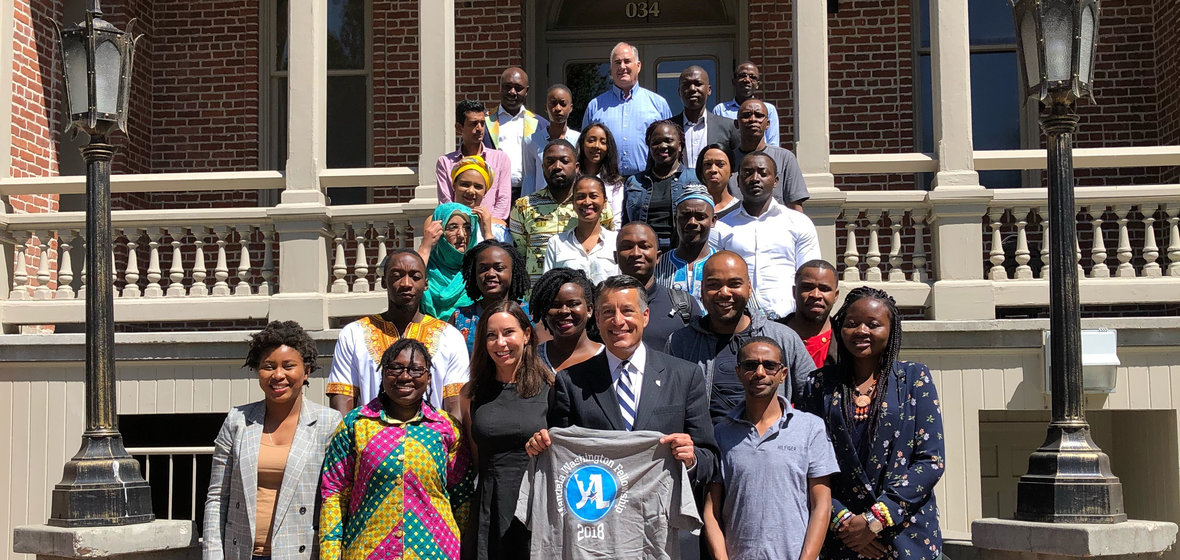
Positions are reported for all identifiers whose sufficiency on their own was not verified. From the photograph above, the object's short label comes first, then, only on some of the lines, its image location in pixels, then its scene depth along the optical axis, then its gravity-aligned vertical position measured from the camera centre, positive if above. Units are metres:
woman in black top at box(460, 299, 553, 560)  4.81 -0.37
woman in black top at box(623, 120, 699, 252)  6.83 +0.74
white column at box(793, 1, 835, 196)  8.84 +1.61
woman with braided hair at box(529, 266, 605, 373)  5.02 -0.02
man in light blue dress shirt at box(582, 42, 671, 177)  7.86 +1.37
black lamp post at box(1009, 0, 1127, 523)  5.69 +0.14
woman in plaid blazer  4.96 -0.55
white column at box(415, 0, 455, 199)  9.21 +1.78
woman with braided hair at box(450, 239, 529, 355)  5.84 +0.22
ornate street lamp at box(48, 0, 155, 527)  6.29 +0.17
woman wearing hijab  6.53 +0.36
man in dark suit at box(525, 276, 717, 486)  4.68 -0.25
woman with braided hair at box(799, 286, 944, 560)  4.69 -0.46
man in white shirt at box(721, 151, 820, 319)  6.38 +0.44
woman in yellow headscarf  7.05 +0.78
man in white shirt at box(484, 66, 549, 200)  8.18 +1.33
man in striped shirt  6.05 +0.37
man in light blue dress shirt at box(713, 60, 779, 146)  8.20 +1.55
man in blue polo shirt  4.57 -0.58
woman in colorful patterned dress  4.77 -0.58
